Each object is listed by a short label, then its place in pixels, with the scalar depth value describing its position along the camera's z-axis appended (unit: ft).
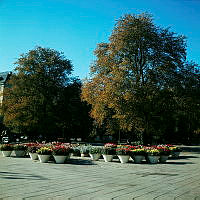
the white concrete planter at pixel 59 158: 52.60
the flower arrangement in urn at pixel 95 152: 60.97
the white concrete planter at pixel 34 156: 59.25
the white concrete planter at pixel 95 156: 61.47
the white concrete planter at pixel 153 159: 57.93
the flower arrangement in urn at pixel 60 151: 52.80
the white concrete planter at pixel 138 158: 57.21
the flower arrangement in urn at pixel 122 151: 57.46
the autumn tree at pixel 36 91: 126.93
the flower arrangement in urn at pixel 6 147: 65.51
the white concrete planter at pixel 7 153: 65.42
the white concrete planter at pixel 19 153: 65.46
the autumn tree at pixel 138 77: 91.97
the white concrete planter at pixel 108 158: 58.98
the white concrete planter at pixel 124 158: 57.06
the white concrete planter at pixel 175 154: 76.53
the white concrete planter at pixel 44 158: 54.03
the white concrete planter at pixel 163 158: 60.54
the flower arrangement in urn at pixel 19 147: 65.79
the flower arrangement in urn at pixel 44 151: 54.03
